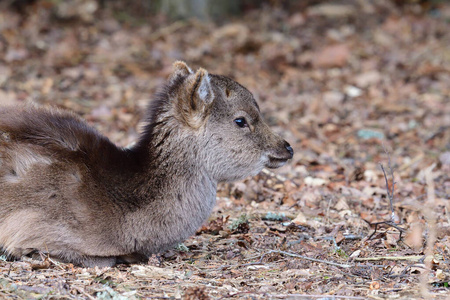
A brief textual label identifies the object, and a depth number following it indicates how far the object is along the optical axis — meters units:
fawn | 9.48
